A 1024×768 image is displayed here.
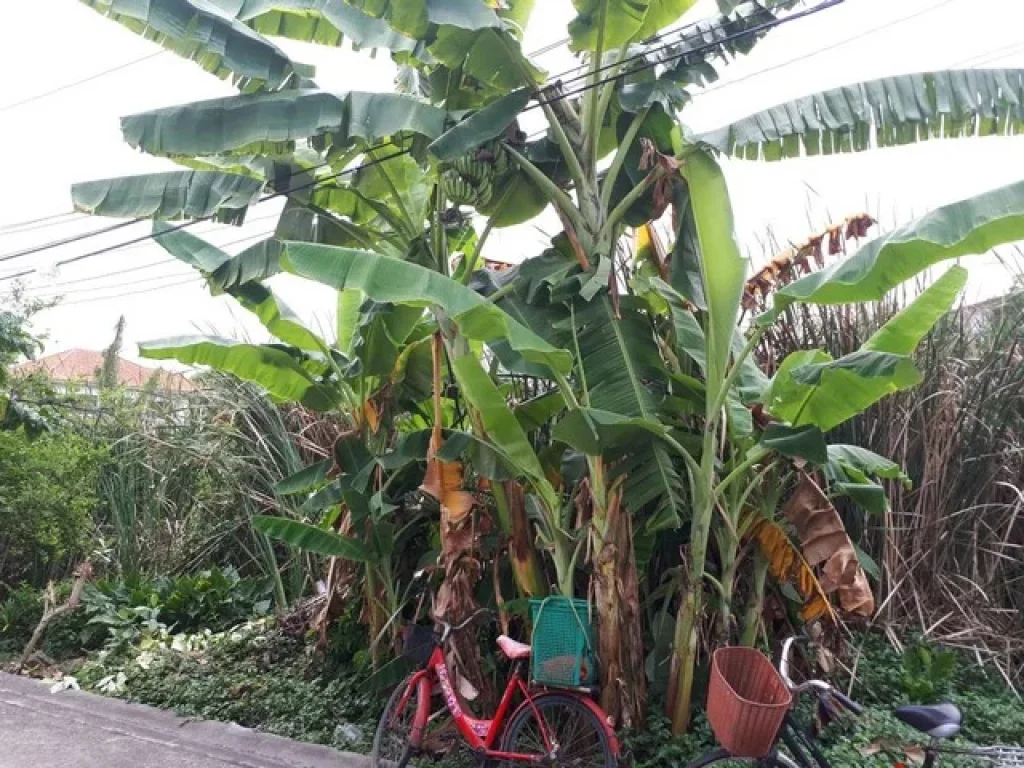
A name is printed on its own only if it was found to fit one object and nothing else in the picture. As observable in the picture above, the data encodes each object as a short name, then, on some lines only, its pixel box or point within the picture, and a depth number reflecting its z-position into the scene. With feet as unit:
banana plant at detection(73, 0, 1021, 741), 15.55
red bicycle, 15.74
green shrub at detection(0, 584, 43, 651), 30.42
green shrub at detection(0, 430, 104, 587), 30.53
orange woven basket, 12.08
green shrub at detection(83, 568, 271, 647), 28.43
